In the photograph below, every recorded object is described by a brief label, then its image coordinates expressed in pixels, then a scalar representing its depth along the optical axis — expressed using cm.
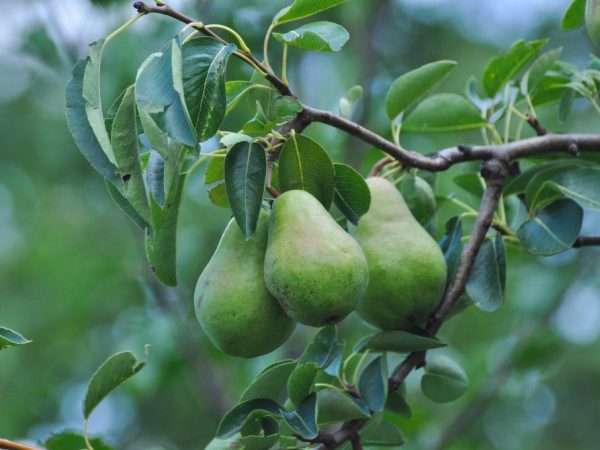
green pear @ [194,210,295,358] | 237
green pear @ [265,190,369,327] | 235
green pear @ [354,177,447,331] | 244
